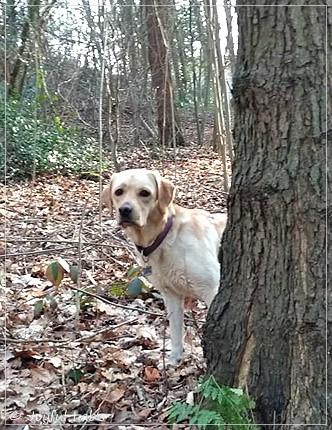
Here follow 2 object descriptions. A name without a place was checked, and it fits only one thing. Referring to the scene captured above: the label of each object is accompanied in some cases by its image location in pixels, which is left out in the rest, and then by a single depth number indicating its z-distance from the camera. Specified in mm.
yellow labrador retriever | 4160
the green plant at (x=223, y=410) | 2252
